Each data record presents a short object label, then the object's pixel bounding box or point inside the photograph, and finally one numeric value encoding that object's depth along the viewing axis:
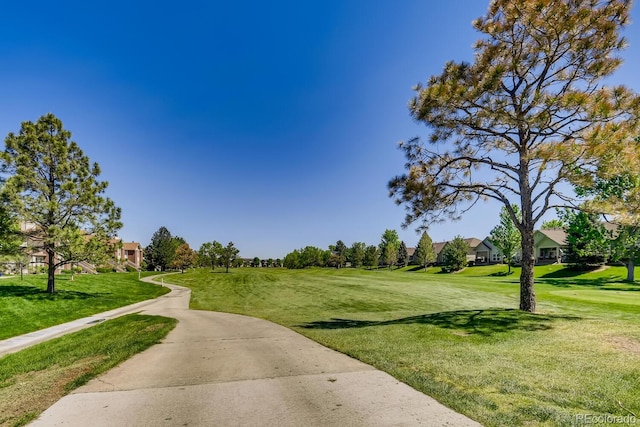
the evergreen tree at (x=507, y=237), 53.28
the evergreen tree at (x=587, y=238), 35.87
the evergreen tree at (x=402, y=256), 94.28
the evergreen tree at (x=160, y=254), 95.88
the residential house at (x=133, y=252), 99.66
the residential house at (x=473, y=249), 86.18
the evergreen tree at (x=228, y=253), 80.94
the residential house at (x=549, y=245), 62.19
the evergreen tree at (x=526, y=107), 9.80
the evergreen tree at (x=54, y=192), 22.53
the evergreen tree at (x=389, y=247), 86.75
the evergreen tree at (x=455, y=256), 67.03
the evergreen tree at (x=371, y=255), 89.06
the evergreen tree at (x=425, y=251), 76.38
